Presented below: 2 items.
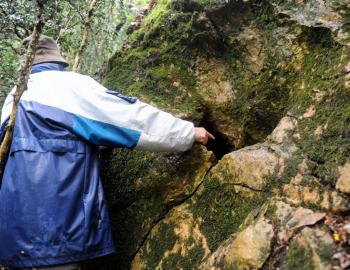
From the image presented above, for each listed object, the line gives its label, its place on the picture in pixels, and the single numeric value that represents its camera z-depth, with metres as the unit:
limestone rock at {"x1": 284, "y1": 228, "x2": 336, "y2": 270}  2.05
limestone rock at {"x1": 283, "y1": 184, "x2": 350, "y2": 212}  2.36
